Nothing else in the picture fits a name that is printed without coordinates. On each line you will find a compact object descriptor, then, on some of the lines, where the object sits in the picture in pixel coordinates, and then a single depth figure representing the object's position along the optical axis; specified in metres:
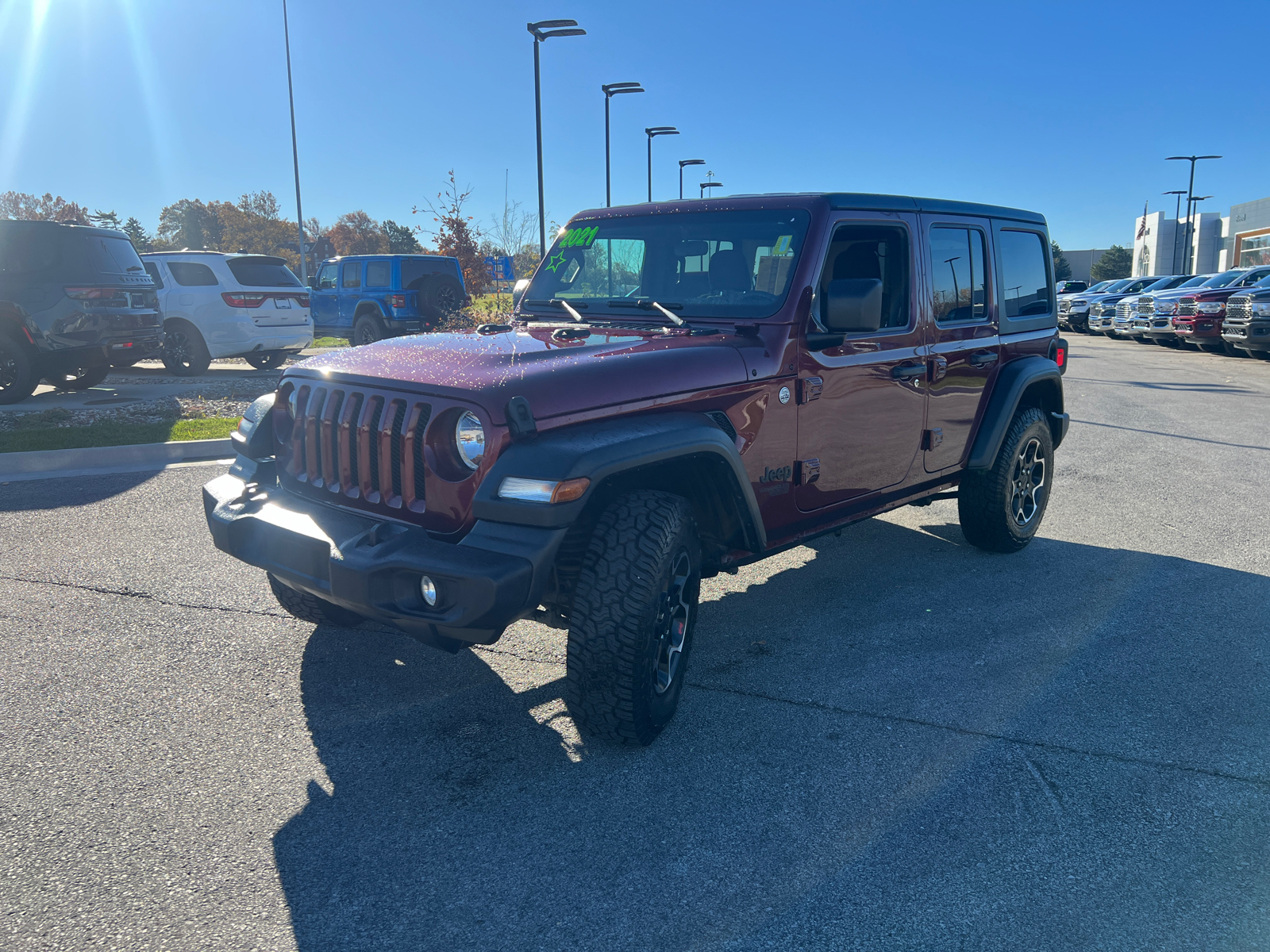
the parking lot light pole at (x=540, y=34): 20.62
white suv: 13.96
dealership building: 73.62
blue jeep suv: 16.97
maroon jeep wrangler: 2.92
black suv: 10.70
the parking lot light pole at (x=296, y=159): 37.26
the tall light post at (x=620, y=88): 27.14
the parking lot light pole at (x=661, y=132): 32.97
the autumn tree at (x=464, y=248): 22.97
